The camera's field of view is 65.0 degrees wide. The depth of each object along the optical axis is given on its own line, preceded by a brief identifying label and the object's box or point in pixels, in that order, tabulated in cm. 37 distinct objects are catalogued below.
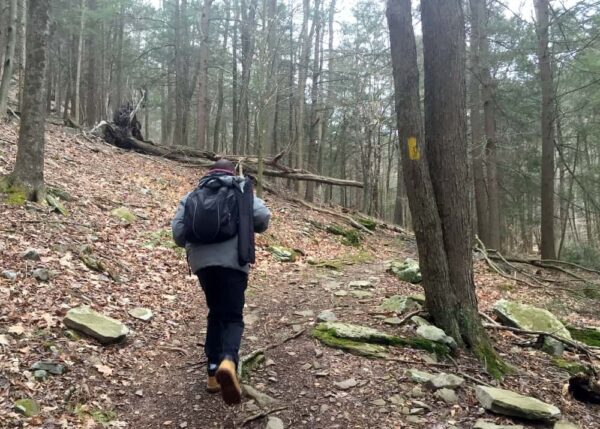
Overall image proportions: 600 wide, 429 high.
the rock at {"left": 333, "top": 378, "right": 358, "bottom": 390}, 408
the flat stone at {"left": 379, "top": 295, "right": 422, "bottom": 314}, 590
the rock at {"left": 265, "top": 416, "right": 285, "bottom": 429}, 351
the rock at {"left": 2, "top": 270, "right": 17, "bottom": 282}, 492
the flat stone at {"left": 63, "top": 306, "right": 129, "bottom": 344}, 451
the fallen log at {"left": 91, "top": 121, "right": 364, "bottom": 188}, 1516
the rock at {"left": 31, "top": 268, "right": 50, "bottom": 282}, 514
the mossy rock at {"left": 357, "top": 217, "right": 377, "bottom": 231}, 1559
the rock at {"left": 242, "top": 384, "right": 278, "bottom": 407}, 382
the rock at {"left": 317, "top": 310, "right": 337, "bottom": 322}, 559
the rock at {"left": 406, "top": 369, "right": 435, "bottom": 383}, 424
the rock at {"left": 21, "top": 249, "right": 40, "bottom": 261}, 546
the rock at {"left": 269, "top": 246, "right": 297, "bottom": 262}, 943
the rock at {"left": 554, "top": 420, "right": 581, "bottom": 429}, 376
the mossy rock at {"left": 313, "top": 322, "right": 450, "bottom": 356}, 488
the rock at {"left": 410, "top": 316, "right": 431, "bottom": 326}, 524
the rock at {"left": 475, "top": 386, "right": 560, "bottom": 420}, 380
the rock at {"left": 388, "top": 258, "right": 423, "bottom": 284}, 838
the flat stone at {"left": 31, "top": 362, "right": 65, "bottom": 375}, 378
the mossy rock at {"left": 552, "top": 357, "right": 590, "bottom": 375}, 533
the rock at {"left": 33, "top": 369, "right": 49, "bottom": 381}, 368
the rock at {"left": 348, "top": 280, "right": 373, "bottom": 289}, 758
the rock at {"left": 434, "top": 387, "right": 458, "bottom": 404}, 400
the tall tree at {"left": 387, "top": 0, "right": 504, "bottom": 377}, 504
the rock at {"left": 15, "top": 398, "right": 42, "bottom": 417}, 327
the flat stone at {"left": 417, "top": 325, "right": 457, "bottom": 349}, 490
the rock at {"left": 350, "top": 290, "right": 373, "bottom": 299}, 688
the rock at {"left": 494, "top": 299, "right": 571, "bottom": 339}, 619
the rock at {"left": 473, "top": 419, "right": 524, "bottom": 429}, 354
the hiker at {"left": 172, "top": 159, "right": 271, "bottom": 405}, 365
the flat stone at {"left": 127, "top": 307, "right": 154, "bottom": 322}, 534
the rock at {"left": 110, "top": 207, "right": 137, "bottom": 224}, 845
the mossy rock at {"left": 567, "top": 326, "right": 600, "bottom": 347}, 654
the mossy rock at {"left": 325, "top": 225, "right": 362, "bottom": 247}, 1306
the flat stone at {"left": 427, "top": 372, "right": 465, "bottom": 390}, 417
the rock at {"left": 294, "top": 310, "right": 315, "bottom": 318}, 593
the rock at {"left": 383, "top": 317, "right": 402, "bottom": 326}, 542
